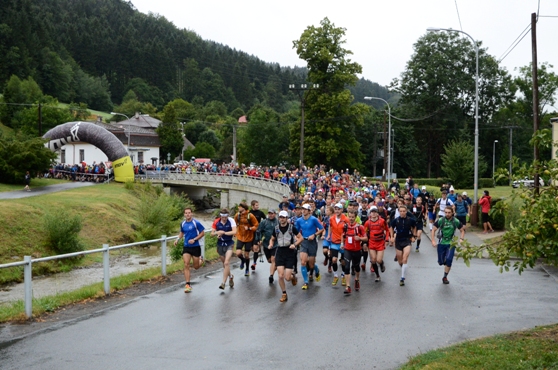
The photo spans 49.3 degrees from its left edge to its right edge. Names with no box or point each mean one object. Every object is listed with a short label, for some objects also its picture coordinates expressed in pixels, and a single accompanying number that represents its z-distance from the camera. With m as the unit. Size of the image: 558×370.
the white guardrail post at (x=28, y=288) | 10.40
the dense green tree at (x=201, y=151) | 97.69
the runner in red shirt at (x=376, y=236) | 13.75
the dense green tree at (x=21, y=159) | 43.16
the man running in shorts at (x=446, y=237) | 13.71
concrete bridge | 44.33
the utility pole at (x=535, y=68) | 19.16
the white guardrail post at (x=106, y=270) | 12.48
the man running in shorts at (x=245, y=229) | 14.24
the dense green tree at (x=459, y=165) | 49.00
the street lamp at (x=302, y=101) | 47.47
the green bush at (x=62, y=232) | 27.11
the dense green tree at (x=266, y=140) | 76.12
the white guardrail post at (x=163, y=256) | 14.62
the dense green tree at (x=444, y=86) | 71.12
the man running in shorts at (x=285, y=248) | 12.19
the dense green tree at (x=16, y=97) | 89.00
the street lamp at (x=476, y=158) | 27.27
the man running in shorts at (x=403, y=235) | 13.79
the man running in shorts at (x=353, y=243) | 12.85
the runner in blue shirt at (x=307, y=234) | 13.14
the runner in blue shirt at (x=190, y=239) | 12.96
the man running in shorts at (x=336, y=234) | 13.52
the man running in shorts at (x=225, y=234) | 13.19
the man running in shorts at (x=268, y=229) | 14.34
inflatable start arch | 50.81
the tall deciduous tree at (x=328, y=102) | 57.44
